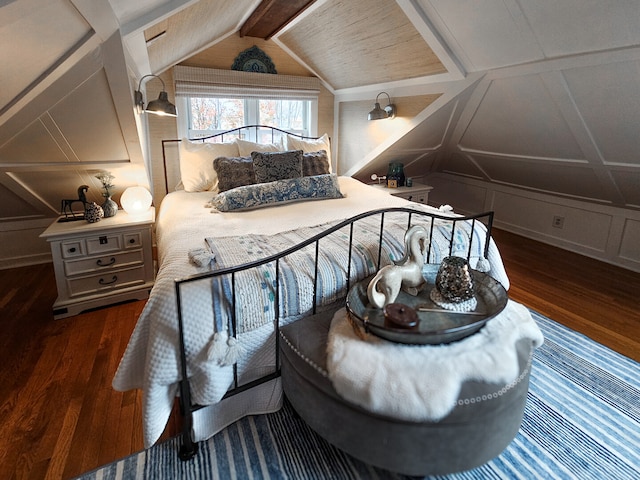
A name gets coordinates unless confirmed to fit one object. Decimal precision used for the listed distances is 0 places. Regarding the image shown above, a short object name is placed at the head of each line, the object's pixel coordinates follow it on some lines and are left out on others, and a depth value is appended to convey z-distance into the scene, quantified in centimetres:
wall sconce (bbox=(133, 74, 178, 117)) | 247
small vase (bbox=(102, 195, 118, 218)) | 263
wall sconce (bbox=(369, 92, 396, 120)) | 338
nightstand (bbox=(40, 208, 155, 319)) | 239
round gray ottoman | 113
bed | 132
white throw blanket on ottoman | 112
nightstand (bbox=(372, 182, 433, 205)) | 379
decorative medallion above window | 358
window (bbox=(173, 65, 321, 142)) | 341
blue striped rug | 139
